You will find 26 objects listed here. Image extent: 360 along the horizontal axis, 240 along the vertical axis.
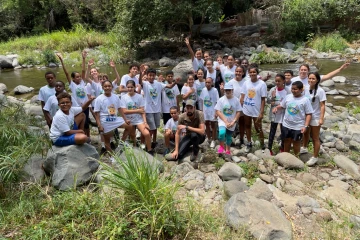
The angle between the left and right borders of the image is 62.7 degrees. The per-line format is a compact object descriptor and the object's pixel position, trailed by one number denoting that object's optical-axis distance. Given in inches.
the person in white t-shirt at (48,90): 211.5
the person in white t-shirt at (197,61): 291.5
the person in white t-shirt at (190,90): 241.0
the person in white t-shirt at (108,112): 207.9
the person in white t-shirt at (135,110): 218.2
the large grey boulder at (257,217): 123.8
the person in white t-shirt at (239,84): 231.9
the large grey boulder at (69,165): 153.3
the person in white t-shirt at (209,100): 233.5
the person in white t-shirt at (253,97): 220.2
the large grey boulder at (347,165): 193.5
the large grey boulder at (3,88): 487.8
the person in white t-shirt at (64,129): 167.6
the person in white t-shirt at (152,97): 233.6
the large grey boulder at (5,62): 711.1
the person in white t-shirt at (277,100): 217.8
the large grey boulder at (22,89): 476.7
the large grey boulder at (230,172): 182.1
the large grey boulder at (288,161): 198.1
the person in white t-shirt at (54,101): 202.7
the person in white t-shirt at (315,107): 201.0
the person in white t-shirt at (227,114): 214.5
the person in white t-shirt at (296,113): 194.1
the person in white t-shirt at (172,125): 226.5
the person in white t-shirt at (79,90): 232.8
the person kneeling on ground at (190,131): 208.4
